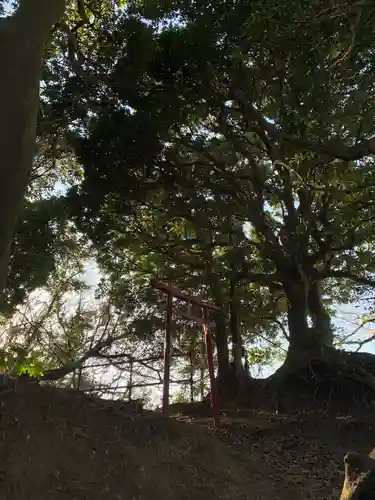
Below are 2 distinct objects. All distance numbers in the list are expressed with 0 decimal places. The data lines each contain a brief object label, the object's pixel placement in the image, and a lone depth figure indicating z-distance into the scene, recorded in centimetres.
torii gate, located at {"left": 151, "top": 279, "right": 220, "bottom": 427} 623
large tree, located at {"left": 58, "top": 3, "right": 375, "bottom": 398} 630
